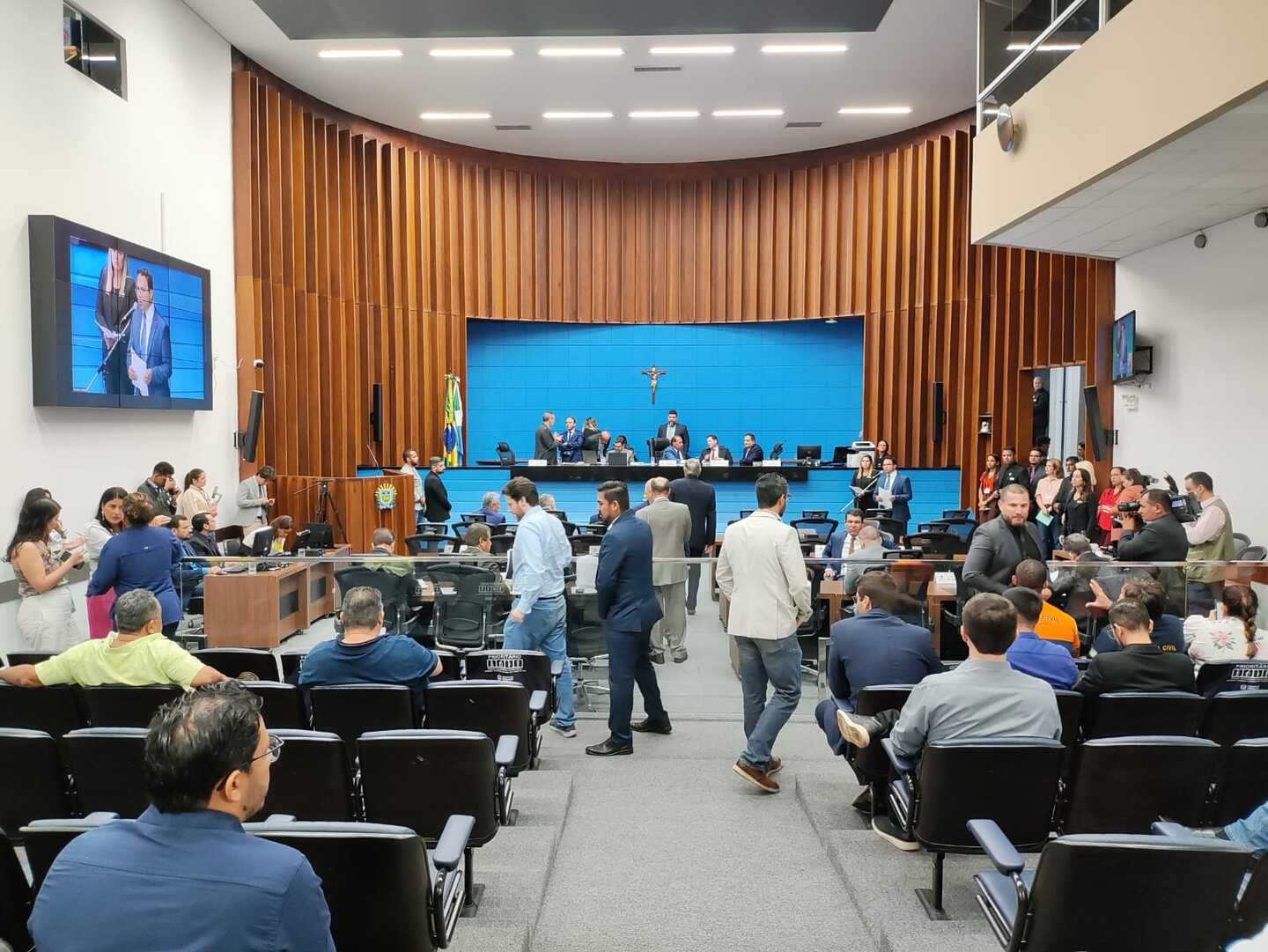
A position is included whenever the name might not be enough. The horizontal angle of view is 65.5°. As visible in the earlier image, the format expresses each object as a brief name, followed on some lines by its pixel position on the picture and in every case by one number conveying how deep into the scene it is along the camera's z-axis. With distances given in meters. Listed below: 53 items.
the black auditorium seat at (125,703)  3.71
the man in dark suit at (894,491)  11.77
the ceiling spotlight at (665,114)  14.59
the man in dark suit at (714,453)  15.01
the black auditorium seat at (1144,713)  3.63
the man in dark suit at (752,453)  15.37
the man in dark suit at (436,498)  12.20
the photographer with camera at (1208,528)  7.00
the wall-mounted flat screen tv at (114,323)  7.60
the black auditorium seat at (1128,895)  2.23
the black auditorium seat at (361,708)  3.68
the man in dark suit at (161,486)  8.24
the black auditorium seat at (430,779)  3.05
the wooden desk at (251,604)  6.66
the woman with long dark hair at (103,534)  5.91
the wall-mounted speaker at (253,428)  11.13
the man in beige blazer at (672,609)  5.73
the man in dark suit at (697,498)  8.37
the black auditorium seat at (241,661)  4.53
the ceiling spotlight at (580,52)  12.03
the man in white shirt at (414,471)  13.61
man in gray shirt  3.19
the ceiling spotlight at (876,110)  14.45
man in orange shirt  4.82
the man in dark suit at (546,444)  15.27
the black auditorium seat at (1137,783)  3.02
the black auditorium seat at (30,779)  3.08
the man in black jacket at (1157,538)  6.18
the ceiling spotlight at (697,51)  12.01
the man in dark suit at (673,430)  15.90
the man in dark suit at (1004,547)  5.42
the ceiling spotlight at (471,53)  12.03
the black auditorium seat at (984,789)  3.00
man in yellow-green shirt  3.76
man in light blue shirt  5.32
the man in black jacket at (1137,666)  3.77
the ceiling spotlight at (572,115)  14.63
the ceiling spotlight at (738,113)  14.59
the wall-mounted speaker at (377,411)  14.92
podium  11.93
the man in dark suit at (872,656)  4.03
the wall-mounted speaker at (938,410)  15.42
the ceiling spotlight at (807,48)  11.91
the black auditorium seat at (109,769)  3.08
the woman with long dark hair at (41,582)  5.39
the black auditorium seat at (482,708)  3.83
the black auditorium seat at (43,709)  3.76
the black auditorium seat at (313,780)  3.01
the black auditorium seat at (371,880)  2.18
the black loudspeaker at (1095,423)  11.34
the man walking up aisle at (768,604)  4.48
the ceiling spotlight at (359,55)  11.99
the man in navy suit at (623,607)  5.02
